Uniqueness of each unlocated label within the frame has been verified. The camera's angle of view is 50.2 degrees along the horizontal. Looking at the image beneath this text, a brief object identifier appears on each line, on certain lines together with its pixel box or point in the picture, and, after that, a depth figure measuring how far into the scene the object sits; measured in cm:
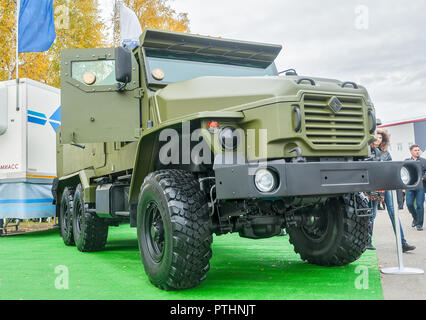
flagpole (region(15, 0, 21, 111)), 1059
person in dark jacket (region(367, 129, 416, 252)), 683
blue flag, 1311
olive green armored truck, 410
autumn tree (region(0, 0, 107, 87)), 1769
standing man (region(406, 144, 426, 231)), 977
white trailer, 1038
